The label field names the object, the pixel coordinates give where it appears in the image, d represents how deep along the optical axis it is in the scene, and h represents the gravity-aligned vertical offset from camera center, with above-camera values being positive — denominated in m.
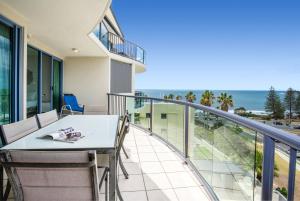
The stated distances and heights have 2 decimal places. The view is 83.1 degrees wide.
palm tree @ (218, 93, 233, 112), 20.93 -0.69
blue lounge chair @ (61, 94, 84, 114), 5.74 -0.40
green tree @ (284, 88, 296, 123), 26.06 -0.55
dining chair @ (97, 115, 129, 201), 1.63 -0.49
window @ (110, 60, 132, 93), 7.27 +0.75
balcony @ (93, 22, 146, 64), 6.02 +2.19
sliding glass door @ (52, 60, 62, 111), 5.97 +0.32
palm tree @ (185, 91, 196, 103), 24.67 -0.18
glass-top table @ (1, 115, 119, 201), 1.29 -0.41
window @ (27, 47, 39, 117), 4.37 +0.31
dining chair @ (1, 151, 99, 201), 0.94 -0.48
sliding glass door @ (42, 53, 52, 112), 5.14 +0.32
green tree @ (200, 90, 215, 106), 20.88 -0.36
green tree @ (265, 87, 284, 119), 26.67 -1.44
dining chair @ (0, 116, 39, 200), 1.40 -0.36
